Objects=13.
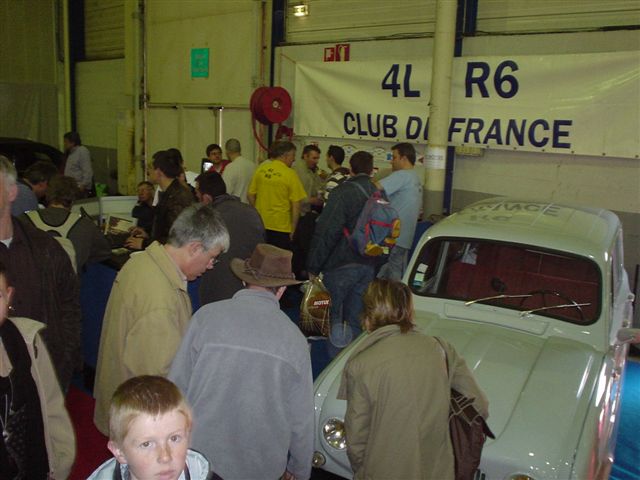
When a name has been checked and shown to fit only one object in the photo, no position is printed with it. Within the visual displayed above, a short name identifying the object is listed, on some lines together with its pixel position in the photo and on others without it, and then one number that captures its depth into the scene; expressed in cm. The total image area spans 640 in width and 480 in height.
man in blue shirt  614
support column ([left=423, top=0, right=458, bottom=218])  730
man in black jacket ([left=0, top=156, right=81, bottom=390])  285
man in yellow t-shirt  659
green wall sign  1151
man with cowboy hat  226
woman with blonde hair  243
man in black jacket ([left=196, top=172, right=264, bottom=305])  428
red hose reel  943
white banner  647
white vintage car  293
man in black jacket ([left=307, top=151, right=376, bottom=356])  507
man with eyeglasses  255
